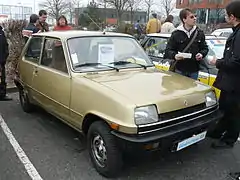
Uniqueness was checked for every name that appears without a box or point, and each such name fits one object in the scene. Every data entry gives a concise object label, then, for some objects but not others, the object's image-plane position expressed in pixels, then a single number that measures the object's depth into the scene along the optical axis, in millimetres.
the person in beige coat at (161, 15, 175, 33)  9805
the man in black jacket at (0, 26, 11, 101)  6305
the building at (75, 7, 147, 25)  33625
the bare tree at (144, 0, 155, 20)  41375
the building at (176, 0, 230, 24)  43553
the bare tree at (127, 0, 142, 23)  31989
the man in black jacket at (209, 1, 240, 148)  3650
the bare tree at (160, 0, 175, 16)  45562
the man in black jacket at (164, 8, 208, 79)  4652
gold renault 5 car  3127
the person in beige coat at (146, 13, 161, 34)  11180
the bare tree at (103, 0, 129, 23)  28531
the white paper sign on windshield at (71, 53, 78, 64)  4063
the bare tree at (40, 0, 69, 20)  40125
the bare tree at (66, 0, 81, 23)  42844
